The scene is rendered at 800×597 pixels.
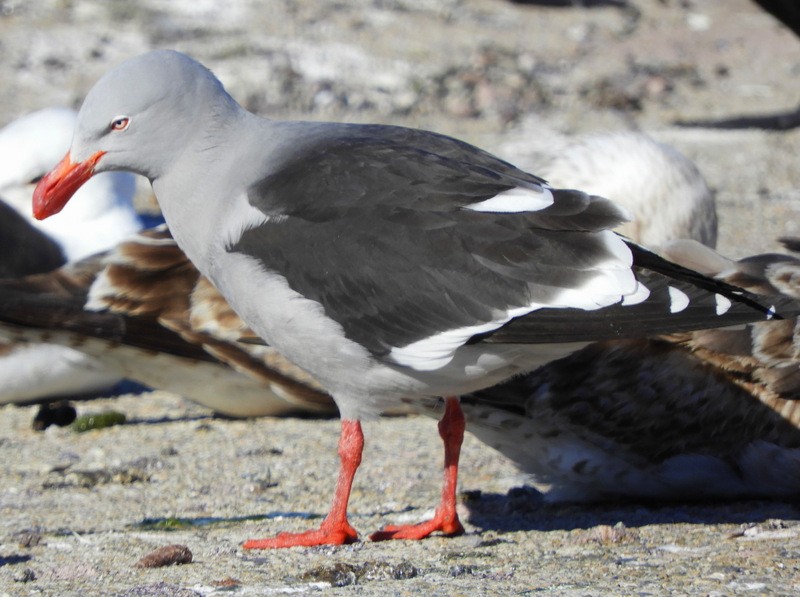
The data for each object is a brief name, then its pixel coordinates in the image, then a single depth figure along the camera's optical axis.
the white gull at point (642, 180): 11.89
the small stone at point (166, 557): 6.49
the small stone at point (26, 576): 6.30
